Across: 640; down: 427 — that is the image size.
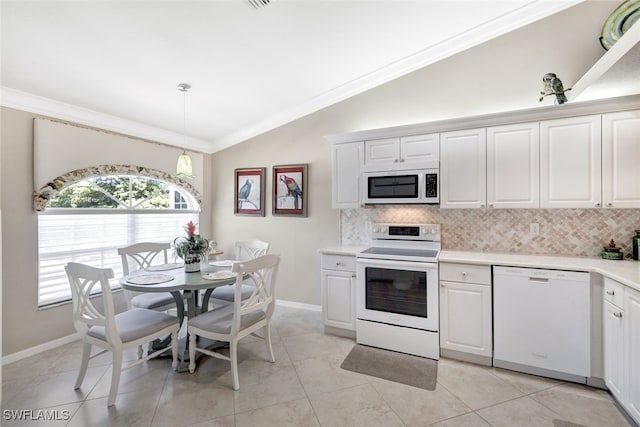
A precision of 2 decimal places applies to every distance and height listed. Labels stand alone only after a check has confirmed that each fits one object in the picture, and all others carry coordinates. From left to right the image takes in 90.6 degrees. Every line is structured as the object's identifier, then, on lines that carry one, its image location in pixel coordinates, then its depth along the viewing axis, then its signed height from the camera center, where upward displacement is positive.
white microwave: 3.17 +0.27
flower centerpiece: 2.94 -0.35
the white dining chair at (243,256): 3.28 -0.54
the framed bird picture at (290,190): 4.18 +0.31
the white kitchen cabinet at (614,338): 2.16 -0.89
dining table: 2.51 -0.57
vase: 2.94 -0.47
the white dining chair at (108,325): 2.25 -0.88
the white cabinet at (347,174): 3.52 +0.44
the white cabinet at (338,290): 3.32 -0.83
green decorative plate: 2.58 +1.60
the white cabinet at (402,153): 3.18 +0.63
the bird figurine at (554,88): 2.84 +1.13
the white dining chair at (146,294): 3.07 -0.79
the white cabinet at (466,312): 2.75 -0.88
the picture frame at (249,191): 4.53 +0.31
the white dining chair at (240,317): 2.47 -0.88
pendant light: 2.99 +0.43
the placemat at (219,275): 2.72 -0.55
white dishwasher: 2.45 -0.89
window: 3.15 -0.11
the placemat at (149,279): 2.57 -0.56
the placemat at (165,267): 3.06 -0.54
